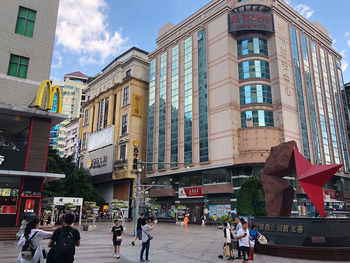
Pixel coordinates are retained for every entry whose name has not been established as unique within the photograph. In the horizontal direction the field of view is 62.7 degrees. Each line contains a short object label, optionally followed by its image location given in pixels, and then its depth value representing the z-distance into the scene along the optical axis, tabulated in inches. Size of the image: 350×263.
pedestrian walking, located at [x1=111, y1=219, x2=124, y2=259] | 472.6
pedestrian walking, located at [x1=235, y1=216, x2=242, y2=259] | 429.1
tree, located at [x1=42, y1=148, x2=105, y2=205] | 1756.9
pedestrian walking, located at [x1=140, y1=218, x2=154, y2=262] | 431.8
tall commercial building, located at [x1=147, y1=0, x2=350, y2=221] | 1549.0
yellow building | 2138.3
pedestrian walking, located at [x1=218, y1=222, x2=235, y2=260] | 487.2
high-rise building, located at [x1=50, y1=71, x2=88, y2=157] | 4180.6
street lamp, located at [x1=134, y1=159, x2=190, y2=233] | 835.4
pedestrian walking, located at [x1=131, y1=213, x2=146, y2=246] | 695.6
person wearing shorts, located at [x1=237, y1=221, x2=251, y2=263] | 400.5
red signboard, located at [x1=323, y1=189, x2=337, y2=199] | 1772.8
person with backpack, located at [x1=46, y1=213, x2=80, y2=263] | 212.1
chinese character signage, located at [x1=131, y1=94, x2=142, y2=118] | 2199.8
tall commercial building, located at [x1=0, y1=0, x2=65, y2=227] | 805.9
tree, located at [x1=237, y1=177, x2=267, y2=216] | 1350.9
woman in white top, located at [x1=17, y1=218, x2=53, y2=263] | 240.8
